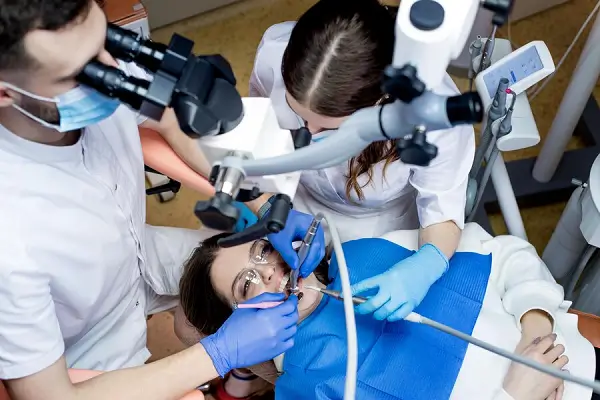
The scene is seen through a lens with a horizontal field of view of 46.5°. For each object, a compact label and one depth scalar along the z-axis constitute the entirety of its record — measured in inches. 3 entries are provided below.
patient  58.9
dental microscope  35.6
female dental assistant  52.3
